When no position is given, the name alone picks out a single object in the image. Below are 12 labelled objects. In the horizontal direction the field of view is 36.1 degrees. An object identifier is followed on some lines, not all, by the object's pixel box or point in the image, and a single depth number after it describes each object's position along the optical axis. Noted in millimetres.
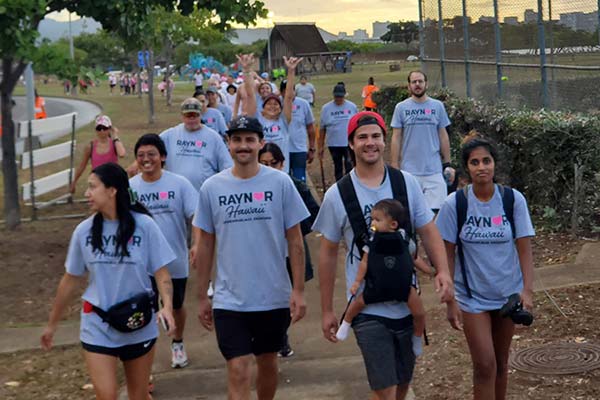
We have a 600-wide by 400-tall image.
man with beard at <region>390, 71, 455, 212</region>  9227
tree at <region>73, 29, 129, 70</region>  103062
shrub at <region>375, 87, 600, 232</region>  9781
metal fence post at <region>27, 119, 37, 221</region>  12599
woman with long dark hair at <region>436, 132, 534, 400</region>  5051
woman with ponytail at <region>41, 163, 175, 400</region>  4930
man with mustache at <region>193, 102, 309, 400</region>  5223
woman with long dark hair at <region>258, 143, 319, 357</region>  6520
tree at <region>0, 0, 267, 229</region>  9641
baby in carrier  4547
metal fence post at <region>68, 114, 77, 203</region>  13938
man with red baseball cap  4691
